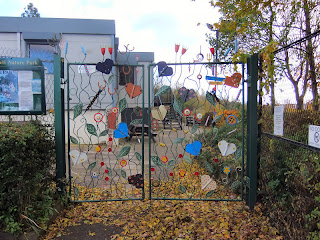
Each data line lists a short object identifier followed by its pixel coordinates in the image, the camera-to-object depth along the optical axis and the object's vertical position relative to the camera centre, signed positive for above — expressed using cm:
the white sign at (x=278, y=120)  283 -8
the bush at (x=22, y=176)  260 -67
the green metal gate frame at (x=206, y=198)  336 -98
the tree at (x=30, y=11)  3897 +1531
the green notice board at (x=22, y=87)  326 +33
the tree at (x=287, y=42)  251 +76
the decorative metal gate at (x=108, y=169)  348 -86
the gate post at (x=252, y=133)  329 -26
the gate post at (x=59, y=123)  333 -13
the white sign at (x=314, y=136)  211 -19
